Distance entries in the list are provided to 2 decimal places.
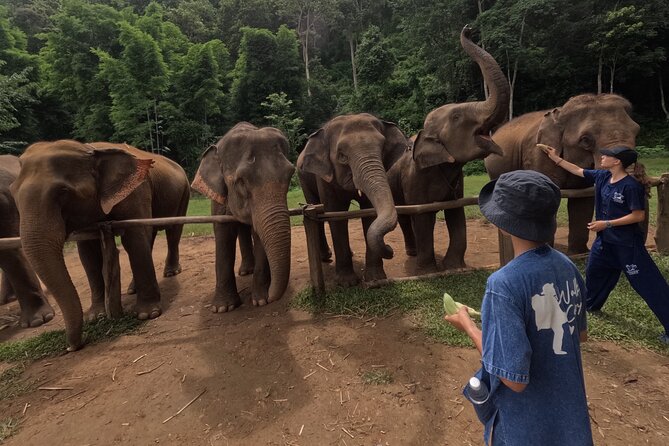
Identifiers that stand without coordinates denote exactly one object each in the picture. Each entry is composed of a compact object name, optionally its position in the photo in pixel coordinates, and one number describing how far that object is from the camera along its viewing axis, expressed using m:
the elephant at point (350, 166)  4.84
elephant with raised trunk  4.93
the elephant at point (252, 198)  4.29
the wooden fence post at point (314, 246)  4.96
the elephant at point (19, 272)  5.38
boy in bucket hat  1.51
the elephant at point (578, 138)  5.03
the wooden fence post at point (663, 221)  5.57
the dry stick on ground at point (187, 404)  3.21
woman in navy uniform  3.52
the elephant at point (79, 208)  4.04
